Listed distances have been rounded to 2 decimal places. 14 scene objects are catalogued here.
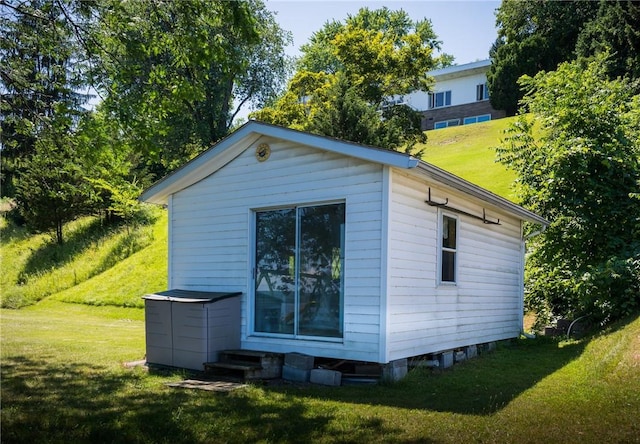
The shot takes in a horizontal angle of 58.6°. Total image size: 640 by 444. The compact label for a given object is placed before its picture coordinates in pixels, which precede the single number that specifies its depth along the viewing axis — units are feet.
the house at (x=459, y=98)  122.72
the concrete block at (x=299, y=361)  24.71
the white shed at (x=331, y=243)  23.71
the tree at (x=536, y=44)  105.91
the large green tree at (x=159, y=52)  25.23
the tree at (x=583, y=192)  36.68
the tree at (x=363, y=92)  67.67
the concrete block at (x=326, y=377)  23.90
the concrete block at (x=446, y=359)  27.94
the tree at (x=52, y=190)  27.76
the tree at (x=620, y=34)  85.15
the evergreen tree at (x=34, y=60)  26.84
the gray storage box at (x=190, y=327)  26.02
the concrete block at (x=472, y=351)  31.04
